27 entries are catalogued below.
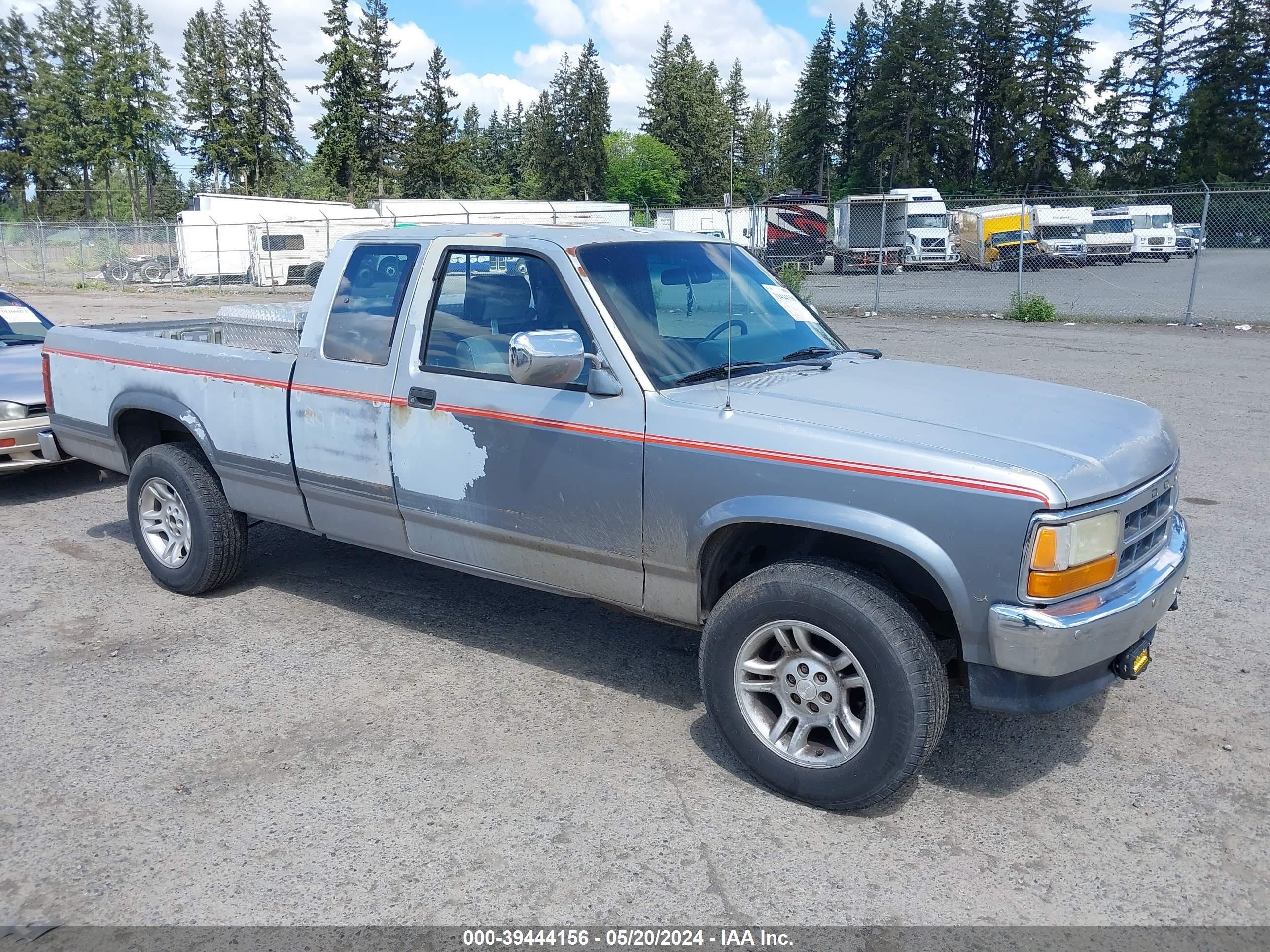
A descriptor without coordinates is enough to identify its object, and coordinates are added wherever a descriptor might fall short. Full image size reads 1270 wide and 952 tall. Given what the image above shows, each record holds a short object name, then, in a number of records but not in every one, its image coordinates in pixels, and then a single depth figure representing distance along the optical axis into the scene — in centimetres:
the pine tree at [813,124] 8238
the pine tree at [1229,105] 6375
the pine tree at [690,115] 7838
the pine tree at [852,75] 8481
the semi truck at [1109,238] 3556
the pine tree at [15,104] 7269
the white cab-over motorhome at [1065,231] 3434
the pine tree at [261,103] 7488
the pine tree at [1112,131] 7112
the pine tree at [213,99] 7369
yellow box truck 3366
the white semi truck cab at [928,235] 3612
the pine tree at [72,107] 6681
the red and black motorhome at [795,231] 3400
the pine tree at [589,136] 8156
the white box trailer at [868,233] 3362
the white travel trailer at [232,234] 3481
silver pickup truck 317
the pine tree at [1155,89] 6919
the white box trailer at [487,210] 3416
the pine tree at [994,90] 7425
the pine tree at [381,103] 6862
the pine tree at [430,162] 6919
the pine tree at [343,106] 6731
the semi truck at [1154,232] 3797
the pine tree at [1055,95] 7256
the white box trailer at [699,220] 2661
